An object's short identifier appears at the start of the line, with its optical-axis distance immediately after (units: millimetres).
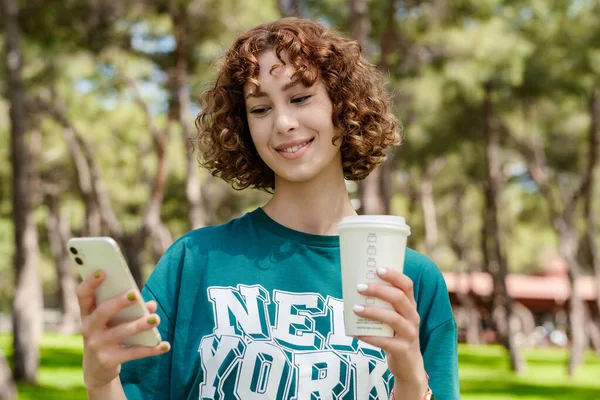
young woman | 1882
